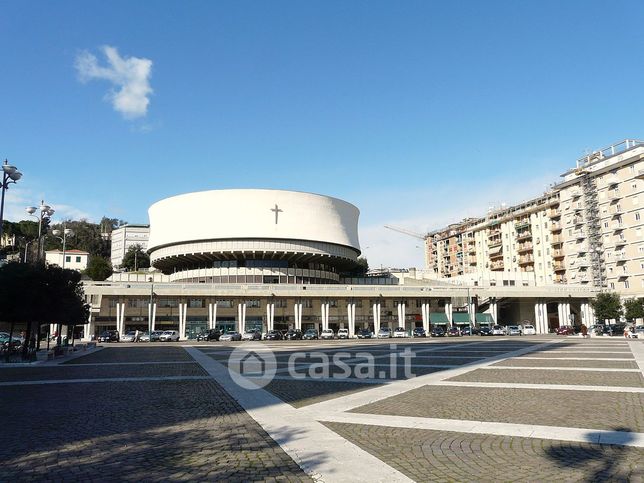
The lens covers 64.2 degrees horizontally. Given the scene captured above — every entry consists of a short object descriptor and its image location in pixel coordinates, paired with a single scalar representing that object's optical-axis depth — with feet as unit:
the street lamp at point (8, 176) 73.20
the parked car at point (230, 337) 191.52
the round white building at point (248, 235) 284.00
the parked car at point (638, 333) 166.63
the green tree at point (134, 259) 450.30
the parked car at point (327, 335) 215.10
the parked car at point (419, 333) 215.51
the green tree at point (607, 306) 237.04
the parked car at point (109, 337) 203.50
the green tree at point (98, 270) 306.76
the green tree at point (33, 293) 88.74
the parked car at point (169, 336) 200.95
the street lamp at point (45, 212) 98.32
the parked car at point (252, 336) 197.26
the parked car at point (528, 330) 221.91
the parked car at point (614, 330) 200.44
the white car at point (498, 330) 214.69
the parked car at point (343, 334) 211.16
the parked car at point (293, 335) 202.60
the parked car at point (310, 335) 204.82
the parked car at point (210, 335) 197.98
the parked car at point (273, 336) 201.77
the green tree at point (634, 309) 227.40
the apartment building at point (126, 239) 525.75
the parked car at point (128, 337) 200.44
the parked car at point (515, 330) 217.56
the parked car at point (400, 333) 213.66
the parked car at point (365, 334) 213.66
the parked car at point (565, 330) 221.66
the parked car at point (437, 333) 210.75
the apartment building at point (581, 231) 259.19
